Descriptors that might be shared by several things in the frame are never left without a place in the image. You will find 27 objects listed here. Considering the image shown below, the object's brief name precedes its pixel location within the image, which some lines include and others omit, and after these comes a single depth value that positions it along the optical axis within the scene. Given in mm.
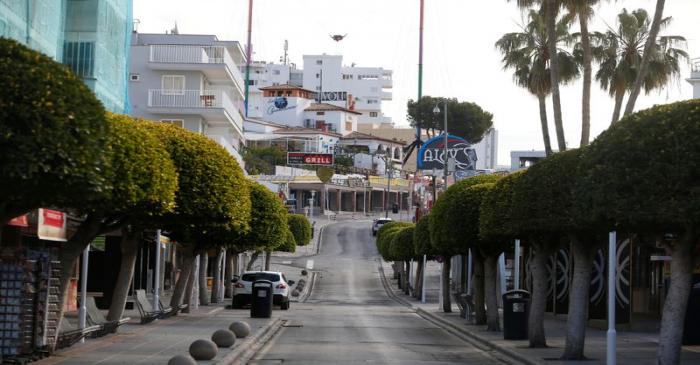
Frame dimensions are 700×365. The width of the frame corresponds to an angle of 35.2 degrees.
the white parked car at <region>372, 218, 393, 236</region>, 110375
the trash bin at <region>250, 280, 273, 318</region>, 39031
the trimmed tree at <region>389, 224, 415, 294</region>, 66000
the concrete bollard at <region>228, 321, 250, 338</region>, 28016
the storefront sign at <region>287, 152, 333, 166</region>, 130375
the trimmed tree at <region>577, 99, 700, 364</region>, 17172
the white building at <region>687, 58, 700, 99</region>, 53128
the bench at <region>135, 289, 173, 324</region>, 31661
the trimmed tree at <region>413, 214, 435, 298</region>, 53594
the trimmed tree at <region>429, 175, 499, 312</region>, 35000
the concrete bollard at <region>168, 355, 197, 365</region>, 17250
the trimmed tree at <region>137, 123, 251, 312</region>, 28719
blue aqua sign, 60719
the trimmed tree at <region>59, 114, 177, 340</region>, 19031
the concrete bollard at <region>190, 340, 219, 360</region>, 20938
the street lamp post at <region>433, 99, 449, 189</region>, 57612
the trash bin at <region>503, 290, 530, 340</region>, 29672
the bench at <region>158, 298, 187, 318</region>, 36781
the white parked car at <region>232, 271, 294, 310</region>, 47938
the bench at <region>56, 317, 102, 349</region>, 21297
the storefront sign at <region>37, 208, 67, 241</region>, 27703
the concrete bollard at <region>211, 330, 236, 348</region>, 24531
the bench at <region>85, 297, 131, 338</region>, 25391
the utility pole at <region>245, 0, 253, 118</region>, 90188
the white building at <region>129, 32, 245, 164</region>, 60688
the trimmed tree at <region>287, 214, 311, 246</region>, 87438
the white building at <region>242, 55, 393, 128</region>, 194375
